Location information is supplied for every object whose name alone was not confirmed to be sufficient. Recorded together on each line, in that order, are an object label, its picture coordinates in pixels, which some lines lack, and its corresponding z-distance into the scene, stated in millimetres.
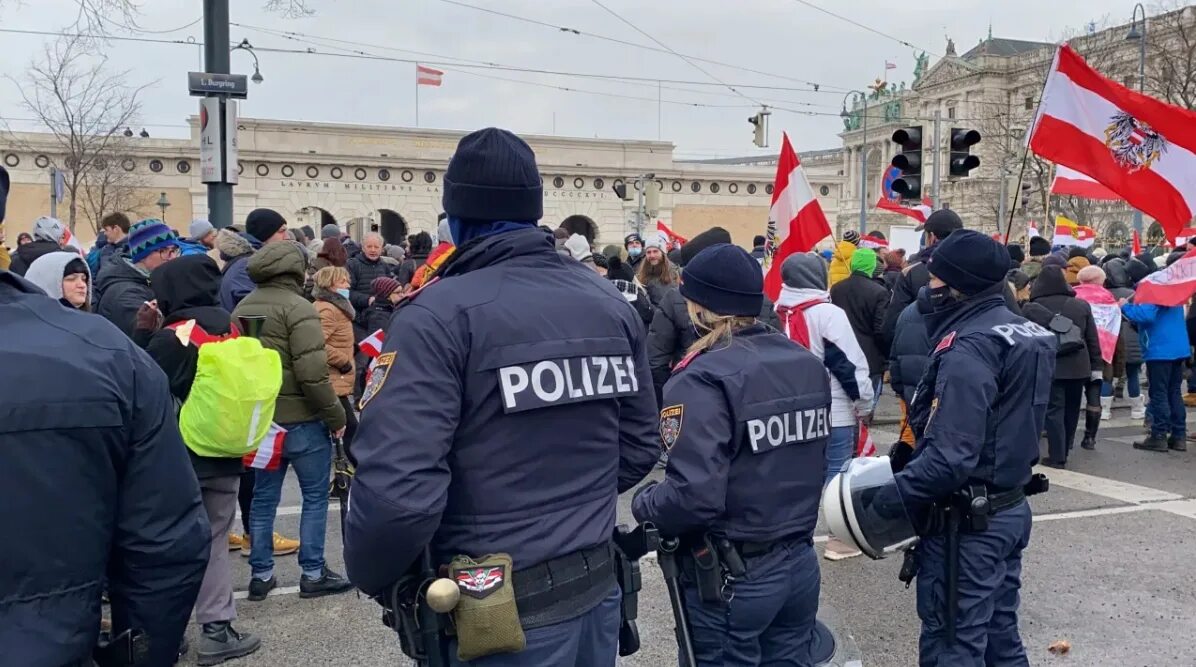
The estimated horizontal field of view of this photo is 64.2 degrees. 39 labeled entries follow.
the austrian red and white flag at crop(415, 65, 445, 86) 38219
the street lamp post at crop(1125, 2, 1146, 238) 24348
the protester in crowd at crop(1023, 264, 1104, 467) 9211
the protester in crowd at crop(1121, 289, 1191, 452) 9961
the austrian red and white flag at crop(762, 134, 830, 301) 7770
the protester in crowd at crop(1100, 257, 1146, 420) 11484
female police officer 3389
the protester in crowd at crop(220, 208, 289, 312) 7402
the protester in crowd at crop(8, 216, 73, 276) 8422
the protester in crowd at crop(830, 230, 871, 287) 10070
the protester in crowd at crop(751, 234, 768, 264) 13831
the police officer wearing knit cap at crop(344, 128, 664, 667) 2324
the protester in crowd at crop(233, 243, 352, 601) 5391
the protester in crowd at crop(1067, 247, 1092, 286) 11141
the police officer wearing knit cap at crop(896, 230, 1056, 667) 3877
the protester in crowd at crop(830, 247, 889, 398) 9336
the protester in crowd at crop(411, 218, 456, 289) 5961
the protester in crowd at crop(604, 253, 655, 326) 9453
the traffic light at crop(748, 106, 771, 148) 24438
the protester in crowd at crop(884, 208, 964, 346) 8781
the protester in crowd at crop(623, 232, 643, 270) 13805
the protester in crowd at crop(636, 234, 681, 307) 9688
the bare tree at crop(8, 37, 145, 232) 21950
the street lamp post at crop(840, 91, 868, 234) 42091
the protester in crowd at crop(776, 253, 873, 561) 6238
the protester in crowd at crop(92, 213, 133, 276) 9171
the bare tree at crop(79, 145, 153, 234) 38094
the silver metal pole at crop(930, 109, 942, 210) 27050
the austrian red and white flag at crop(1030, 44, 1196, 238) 6840
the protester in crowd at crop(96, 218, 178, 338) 5661
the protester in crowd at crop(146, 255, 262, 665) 4637
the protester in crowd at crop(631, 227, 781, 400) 7984
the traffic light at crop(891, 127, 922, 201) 13414
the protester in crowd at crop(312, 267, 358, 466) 6949
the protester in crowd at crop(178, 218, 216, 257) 8649
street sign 8781
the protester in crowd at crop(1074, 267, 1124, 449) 10531
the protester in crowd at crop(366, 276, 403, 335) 8820
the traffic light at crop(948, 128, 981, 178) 12805
